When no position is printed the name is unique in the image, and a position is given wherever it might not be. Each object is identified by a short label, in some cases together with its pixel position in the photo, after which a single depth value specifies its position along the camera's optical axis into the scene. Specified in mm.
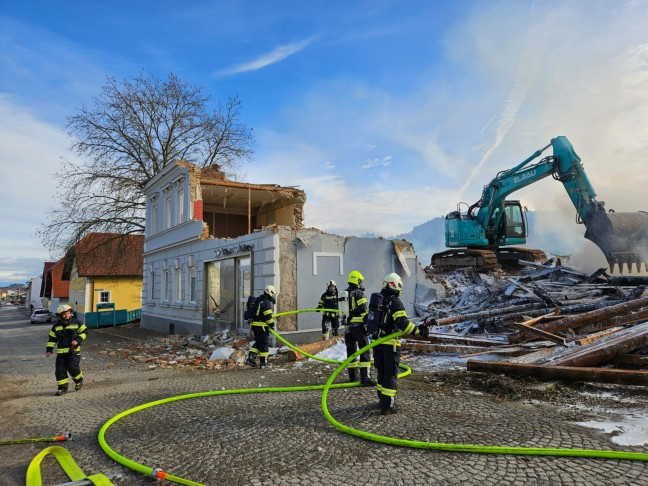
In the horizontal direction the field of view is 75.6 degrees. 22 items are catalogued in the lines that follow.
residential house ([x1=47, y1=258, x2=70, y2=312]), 44500
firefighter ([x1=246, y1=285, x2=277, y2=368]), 9664
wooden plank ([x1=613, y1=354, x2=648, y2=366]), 6797
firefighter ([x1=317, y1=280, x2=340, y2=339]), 11531
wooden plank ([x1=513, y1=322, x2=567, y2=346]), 8320
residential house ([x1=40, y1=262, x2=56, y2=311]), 53750
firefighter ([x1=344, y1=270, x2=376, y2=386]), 7252
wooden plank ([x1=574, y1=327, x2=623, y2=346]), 8352
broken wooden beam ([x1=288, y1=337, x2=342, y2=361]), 10406
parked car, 38906
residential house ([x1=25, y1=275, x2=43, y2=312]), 64419
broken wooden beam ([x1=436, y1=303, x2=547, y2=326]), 12383
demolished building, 12852
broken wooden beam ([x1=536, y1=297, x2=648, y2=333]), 9453
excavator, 13938
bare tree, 24547
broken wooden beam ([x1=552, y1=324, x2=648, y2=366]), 6938
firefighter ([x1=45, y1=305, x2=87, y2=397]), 7723
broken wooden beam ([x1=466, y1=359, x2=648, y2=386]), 6027
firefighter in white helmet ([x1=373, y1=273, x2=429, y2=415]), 5520
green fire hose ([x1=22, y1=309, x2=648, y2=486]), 3688
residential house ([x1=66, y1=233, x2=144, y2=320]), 31355
